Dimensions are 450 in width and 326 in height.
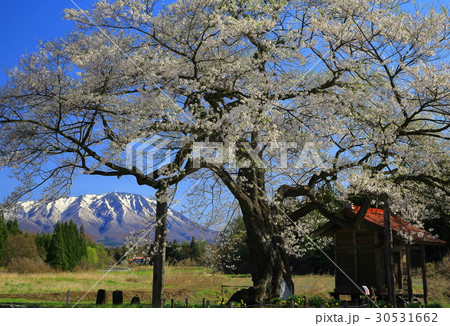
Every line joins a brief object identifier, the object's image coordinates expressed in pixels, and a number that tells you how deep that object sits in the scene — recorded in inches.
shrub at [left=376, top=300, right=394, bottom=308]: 472.7
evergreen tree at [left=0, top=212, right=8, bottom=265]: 1409.9
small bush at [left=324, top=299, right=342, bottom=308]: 484.2
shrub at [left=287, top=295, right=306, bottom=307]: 475.8
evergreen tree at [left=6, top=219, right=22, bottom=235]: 1583.4
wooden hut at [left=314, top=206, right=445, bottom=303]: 604.8
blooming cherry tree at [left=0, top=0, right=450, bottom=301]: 422.3
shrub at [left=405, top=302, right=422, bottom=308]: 443.7
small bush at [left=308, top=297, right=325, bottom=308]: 474.6
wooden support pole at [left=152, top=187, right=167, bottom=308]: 469.5
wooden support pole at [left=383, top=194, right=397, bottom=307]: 513.8
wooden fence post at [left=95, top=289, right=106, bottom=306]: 590.6
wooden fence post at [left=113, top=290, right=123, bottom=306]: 581.3
